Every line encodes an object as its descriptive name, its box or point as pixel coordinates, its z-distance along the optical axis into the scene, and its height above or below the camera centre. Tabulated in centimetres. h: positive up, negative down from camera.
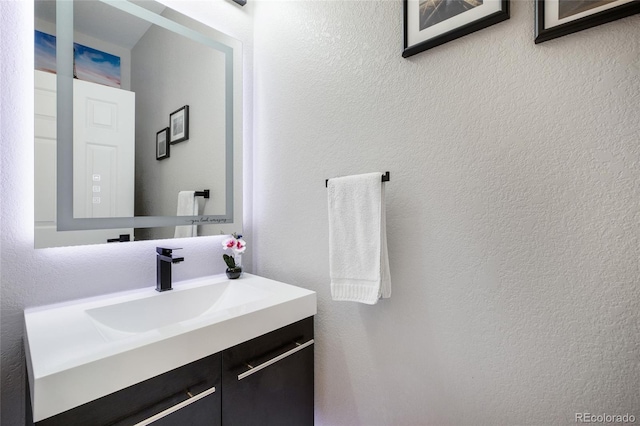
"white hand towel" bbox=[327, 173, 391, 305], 99 -10
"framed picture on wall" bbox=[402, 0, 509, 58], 83 +60
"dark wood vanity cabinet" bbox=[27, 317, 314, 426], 70 -51
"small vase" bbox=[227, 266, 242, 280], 140 -29
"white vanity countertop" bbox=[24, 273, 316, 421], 63 -34
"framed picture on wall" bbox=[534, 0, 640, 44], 67 +48
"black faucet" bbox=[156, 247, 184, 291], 119 -23
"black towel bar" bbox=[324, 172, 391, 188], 98 +12
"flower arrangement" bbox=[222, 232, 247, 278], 142 -18
